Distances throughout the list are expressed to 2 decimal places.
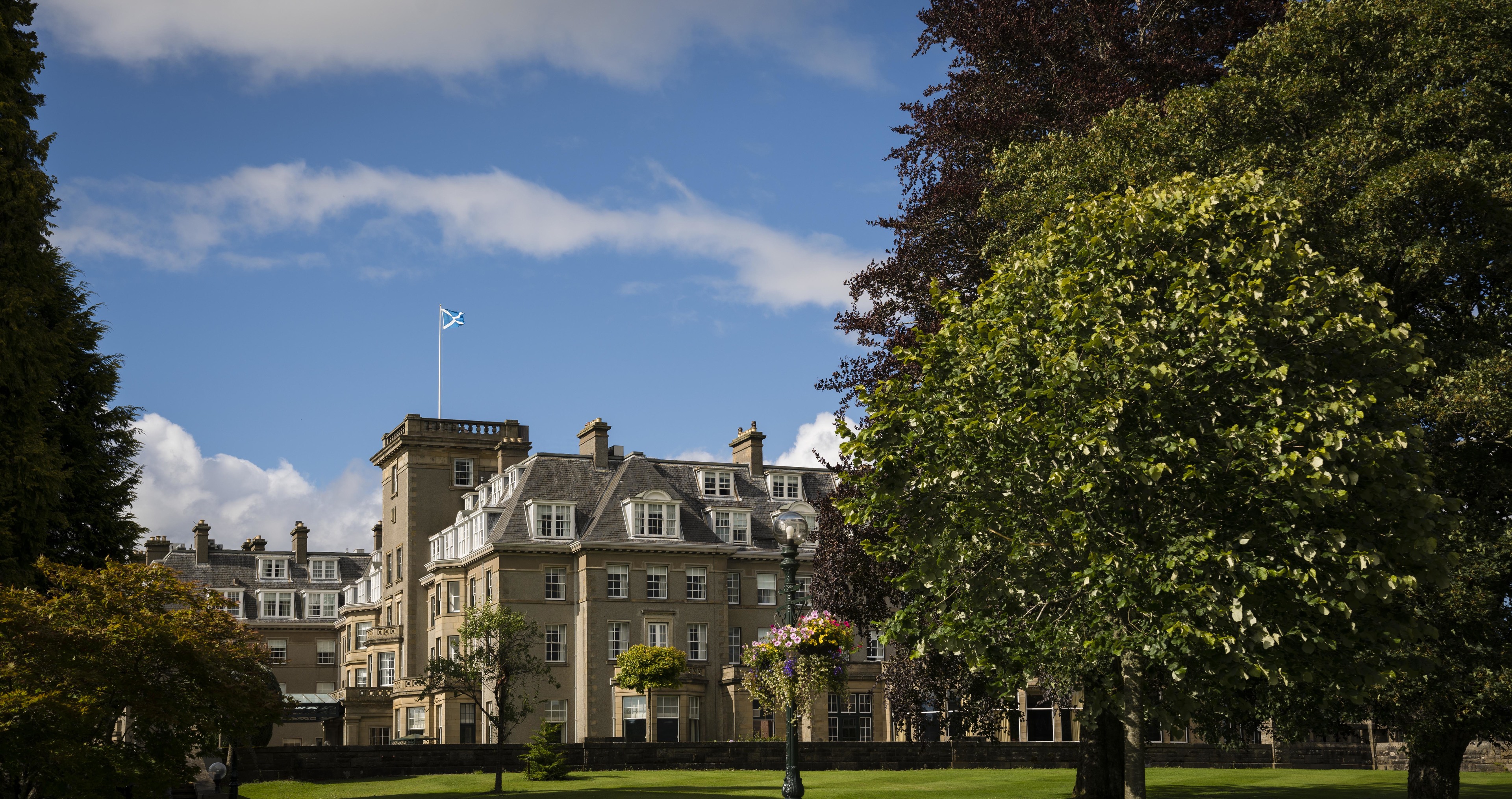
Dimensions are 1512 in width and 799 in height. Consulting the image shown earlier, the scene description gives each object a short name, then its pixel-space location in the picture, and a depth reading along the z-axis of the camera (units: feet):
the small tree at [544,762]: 136.87
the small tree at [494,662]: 153.58
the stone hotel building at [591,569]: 212.43
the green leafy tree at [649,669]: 202.28
